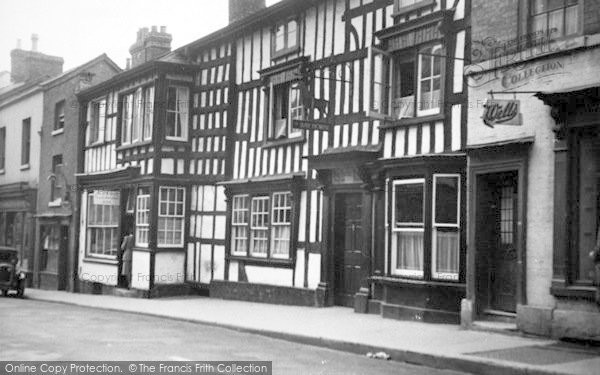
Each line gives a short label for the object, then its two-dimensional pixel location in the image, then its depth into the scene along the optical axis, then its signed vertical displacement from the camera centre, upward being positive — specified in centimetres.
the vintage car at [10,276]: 2395 -178
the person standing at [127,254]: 2252 -87
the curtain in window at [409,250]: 1399 -32
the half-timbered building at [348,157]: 1355 +169
